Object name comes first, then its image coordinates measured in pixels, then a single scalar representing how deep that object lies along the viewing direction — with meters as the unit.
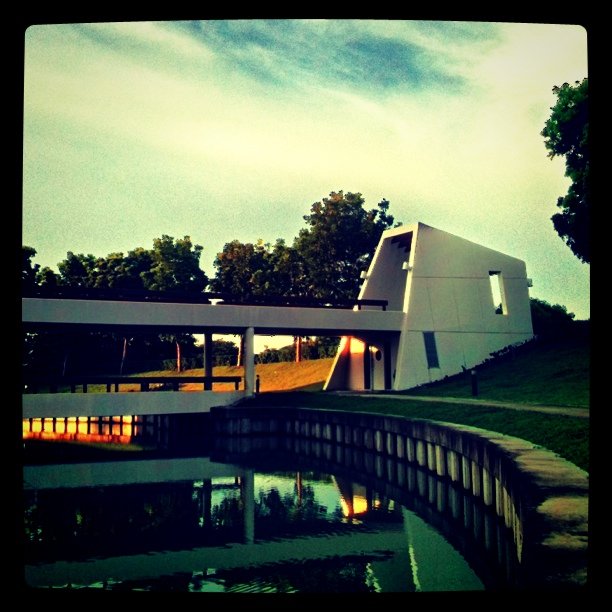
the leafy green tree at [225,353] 58.22
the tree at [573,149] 32.19
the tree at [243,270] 55.97
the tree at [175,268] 57.75
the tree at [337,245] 55.91
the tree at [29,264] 50.41
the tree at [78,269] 60.84
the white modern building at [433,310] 38.50
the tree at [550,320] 41.16
